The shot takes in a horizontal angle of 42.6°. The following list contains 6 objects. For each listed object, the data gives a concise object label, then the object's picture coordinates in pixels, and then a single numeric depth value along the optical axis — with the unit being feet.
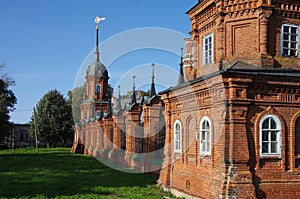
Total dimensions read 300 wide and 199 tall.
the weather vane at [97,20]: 153.58
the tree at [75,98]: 202.57
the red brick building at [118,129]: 68.39
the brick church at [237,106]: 35.37
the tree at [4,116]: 115.29
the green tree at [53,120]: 194.70
